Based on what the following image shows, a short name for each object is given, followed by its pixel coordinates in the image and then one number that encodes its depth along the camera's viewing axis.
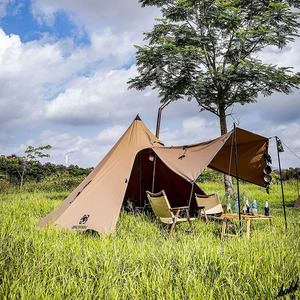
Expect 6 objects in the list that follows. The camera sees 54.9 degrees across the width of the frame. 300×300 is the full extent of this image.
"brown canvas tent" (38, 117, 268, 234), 4.62
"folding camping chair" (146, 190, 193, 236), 4.66
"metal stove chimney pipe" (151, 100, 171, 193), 6.85
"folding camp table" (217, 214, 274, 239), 4.39
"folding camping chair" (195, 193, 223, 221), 5.92
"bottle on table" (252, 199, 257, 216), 5.04
